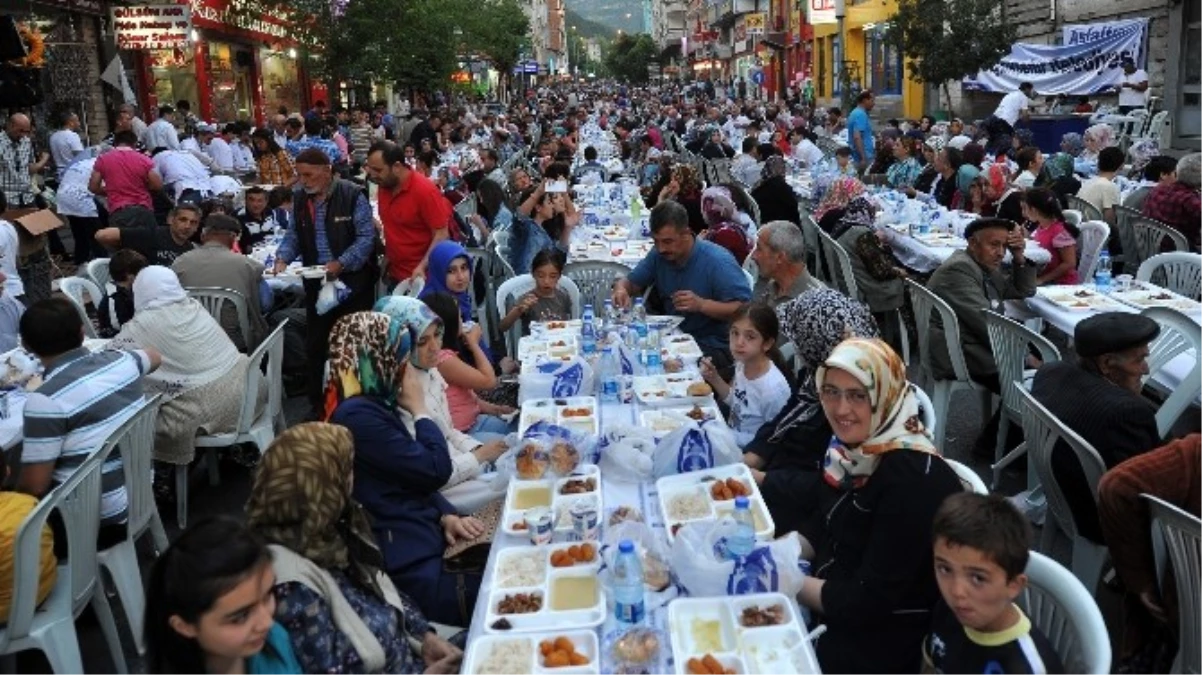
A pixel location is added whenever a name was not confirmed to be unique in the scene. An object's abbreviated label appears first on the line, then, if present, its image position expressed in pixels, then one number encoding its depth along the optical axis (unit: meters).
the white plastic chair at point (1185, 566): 2.65
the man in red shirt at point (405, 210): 6.83
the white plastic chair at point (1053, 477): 3.40
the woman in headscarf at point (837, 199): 8.38
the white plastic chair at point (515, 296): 6.58
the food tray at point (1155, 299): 5.50
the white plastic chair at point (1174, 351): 4.50
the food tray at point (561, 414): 4.20
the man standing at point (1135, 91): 16.88
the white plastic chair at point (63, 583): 3.22
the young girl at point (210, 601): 2.13
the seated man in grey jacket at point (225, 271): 6.59
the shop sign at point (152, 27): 16.19
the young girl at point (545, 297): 6.15
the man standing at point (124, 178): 10.23
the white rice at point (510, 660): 2.50
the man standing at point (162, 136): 14.27
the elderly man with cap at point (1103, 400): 3.50
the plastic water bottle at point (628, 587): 2.66
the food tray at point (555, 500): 3.25
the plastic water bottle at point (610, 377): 4.62
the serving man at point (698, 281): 5.56
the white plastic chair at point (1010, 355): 4.83
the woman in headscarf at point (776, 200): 9.66
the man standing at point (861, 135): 15.58
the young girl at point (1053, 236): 6.75
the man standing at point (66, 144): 12.81
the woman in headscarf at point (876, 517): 2.64
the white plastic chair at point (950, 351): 5.36
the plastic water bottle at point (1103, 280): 6.21
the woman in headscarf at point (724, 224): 7.20
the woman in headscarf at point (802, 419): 3.52
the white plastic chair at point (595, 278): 7.25
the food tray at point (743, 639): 2.46
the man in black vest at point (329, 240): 6.74
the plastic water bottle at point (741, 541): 2.78
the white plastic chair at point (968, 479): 2.95
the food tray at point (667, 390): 4.45
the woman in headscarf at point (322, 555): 2.45
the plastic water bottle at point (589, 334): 5.33
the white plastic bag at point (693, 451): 3.61
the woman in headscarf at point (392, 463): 3.24
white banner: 17.69
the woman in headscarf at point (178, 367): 5.14
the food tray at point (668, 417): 4.13
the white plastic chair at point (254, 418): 5.26
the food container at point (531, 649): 2.47
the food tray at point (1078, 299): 5.81
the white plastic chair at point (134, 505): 3.97
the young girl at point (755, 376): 4.16
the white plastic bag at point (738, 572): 2.75
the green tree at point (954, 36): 19.14
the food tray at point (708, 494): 3.15
